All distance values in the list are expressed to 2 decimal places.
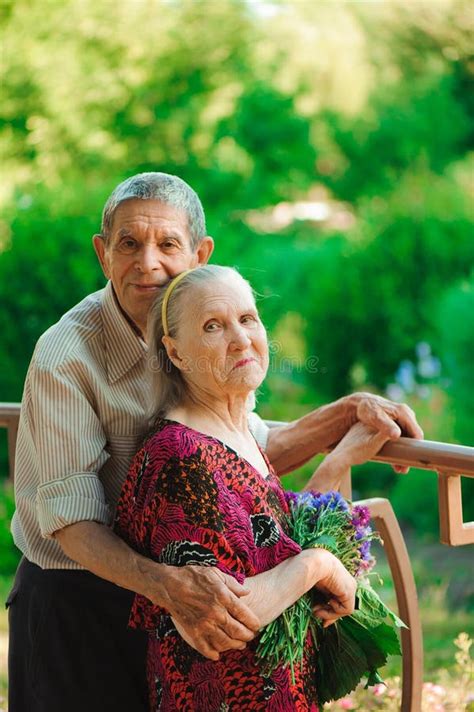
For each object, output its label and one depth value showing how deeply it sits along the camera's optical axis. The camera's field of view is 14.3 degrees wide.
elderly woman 2.55
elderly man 2.71
